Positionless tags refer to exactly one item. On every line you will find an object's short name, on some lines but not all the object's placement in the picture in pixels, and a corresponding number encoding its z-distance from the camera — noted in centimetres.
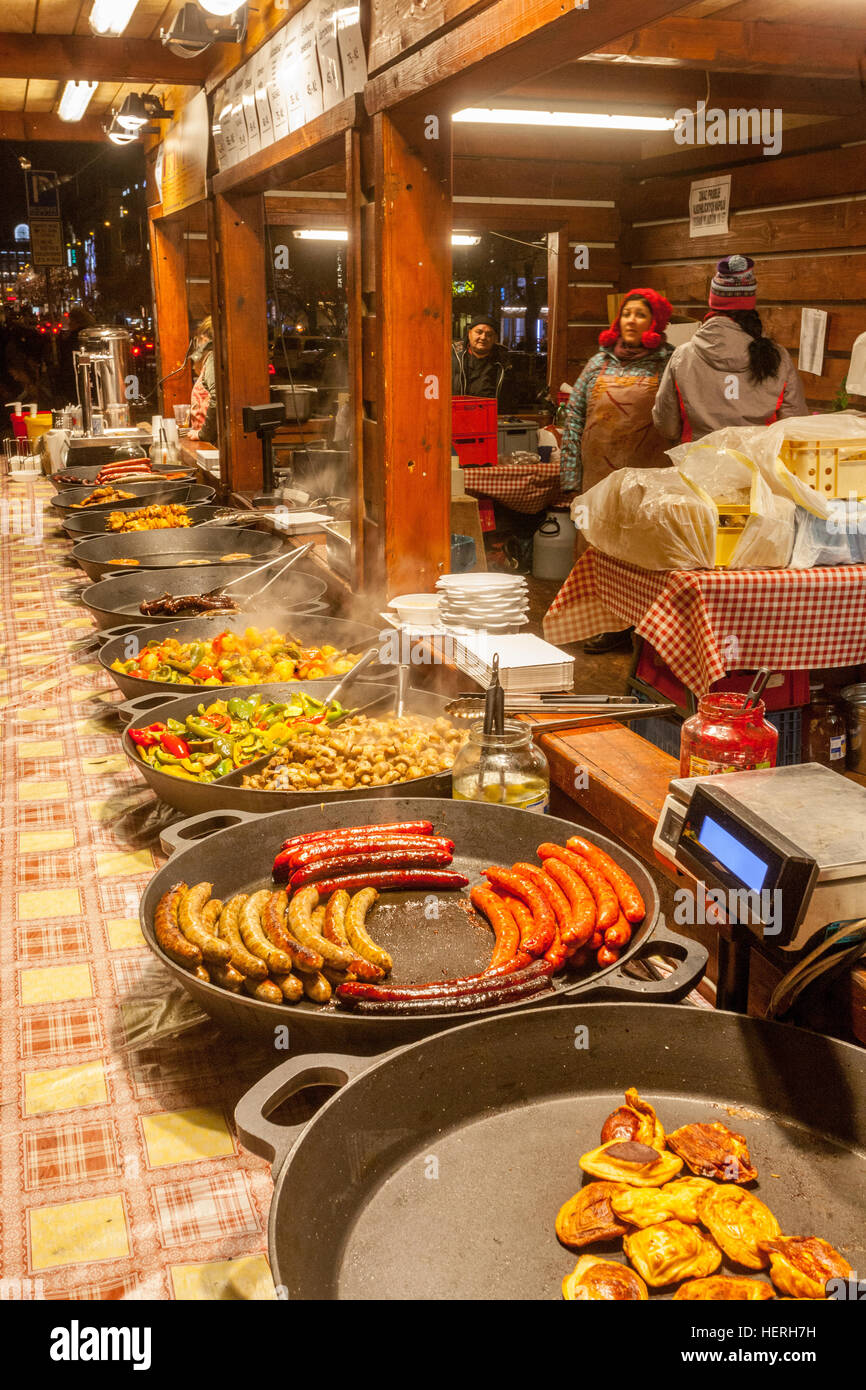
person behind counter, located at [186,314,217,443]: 826
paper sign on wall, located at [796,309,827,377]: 716
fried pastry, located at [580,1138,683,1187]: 125
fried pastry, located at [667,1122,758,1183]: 126
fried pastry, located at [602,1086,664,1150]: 132
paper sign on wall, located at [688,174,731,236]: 833
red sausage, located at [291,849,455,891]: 186
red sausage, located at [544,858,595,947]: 162
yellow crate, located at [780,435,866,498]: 374
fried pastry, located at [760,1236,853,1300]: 109
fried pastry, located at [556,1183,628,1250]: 118
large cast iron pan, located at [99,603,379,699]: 331
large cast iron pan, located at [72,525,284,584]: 452
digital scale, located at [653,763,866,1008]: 121
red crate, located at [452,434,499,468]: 950
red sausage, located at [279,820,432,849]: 195
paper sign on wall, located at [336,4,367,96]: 342
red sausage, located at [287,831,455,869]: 188
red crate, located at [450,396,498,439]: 927
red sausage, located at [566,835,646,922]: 167
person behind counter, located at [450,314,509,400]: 1056
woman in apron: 685
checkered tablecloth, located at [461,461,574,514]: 931
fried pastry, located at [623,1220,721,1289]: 113
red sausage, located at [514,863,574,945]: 164
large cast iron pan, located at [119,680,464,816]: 211
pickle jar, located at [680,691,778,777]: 179
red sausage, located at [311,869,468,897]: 190
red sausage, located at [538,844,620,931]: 164
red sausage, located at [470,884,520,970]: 163
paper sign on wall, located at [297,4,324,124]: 397
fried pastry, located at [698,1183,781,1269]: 114
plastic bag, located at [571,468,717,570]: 379
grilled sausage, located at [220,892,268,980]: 156
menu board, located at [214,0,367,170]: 357
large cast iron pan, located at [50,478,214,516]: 601
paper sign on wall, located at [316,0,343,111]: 368
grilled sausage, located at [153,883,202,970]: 160
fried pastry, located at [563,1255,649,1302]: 110
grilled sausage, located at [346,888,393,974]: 162
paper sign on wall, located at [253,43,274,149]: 489
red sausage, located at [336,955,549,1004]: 146
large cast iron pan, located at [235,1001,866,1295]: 117
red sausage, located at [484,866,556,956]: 162
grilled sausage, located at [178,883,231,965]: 160
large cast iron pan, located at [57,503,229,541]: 524
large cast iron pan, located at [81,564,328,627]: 392
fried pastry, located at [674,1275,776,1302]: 109
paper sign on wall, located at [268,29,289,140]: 455
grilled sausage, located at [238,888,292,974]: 157
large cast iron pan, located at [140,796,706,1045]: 144
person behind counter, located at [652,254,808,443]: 532
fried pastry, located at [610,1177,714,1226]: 118
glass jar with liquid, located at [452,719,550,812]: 209
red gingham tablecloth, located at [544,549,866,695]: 374
